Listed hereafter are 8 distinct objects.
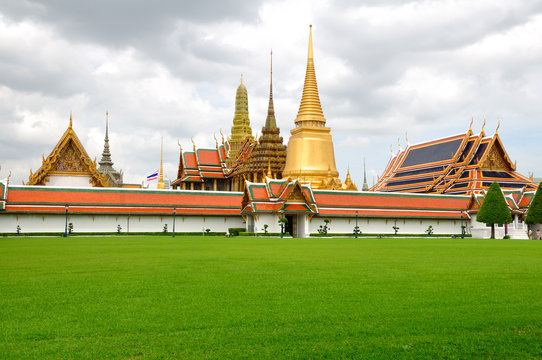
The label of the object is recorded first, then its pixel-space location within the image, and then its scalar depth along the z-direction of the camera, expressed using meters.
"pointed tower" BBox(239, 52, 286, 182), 63.91
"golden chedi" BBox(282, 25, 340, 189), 61.03
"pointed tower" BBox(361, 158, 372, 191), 153.35
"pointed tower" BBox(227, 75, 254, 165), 80.88
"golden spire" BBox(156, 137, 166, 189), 79.51
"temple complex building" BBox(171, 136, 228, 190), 71.88
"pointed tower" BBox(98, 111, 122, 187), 98.97
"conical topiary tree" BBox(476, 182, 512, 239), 41.28
